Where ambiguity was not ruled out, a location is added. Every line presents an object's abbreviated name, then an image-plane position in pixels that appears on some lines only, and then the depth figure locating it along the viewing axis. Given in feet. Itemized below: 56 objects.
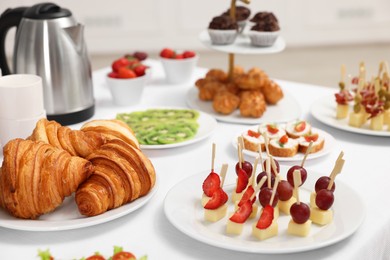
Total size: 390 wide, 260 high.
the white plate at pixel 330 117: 4.86
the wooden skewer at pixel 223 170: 3.82
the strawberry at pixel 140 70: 5.57
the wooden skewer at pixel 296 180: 3.64
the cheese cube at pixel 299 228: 3.63
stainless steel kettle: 4.91
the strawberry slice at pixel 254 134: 4.67
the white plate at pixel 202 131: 4.62
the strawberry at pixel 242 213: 3.63
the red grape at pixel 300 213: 3.61
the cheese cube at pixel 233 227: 3.64
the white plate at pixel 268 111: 5.21
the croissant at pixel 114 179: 3.76
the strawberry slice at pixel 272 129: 4.72
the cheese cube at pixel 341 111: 5.12
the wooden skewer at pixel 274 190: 3.64
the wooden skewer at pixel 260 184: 3.62
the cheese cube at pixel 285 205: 3.85
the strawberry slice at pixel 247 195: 3.73
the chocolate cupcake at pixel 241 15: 5.74
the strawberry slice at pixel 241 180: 3.92
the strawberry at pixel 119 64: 5.69
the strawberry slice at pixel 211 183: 3.87
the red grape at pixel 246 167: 4.05
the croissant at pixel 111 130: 4.26
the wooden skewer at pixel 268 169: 3.72
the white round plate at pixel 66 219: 3.68
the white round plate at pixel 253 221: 3.53
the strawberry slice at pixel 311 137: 4.65
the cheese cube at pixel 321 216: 3.73
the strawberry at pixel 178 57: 6.08
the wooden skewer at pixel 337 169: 3.68
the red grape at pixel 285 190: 3.78
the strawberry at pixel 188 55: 6.11
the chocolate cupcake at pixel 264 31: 5.39
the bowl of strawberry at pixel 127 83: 5.42
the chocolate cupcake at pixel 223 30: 5.44
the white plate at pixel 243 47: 5.35
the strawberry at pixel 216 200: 3.75
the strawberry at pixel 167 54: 6.10
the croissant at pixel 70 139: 4.02
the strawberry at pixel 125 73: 5.47
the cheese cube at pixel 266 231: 3.60
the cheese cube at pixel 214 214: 3.76
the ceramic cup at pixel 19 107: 4.45
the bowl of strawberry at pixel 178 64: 6.02
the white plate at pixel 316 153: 4.50
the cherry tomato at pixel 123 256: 3.15
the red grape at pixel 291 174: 3.98
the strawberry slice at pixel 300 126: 4.75
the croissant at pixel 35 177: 3.71
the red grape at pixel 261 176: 3.92
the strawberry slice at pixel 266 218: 3.59
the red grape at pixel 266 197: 3.75
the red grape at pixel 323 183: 3.85
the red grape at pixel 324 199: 3.72
